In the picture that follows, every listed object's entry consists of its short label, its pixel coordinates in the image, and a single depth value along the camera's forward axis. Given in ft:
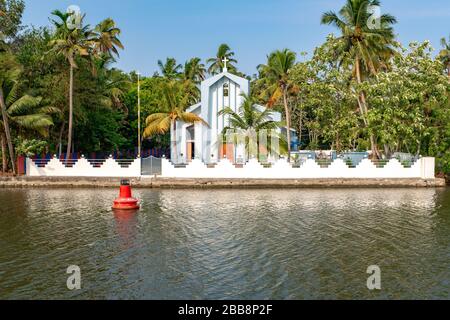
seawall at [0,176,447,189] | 107.96
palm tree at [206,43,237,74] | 218.79
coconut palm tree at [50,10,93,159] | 121.90
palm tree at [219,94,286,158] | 122.52
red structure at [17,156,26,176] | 121.29
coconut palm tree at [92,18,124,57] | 182.54
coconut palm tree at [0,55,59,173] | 119.44
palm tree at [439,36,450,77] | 198.49
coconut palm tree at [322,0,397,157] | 124.36
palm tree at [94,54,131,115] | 153.24
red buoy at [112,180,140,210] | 73.67
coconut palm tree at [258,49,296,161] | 141.18
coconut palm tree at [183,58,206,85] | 229.04
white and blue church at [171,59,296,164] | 136.56
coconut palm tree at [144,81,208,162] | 132.16
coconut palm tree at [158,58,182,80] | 241.49
